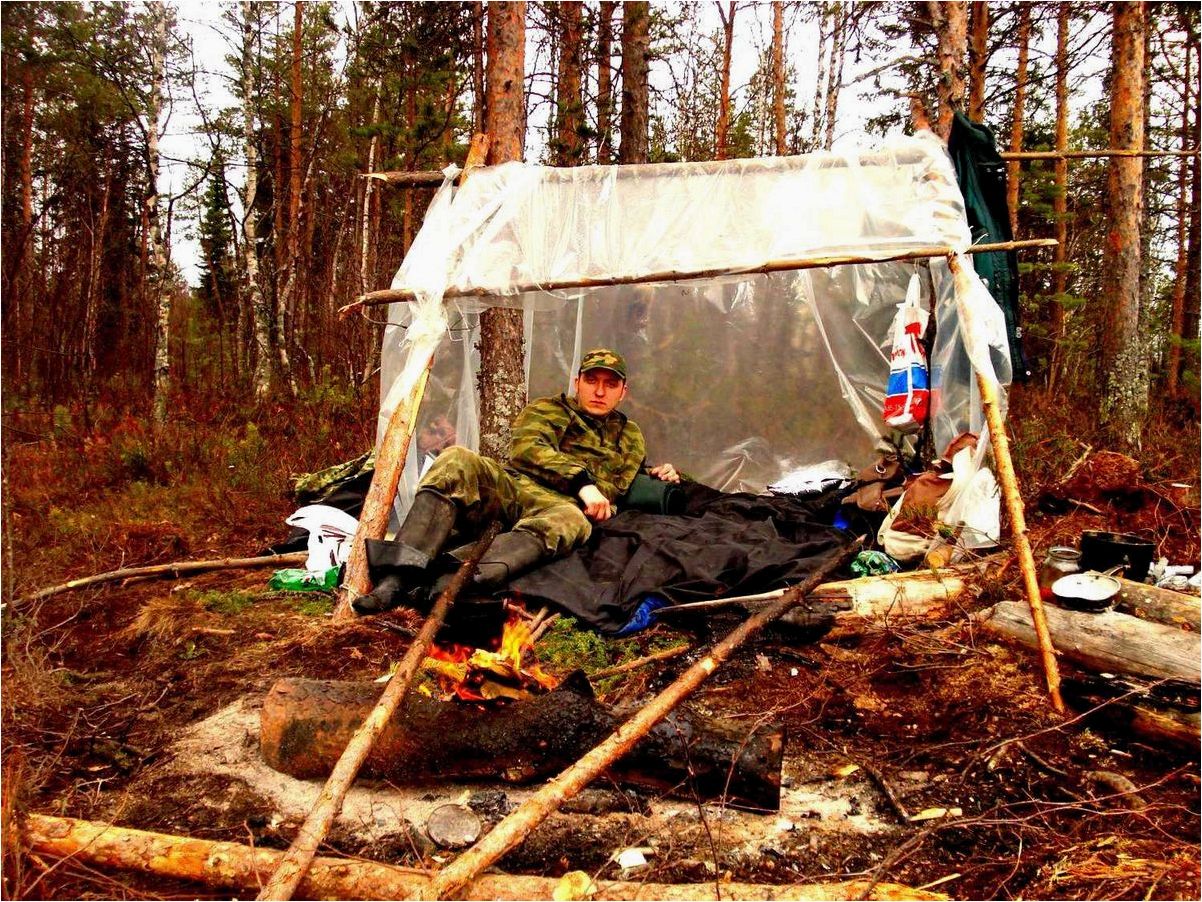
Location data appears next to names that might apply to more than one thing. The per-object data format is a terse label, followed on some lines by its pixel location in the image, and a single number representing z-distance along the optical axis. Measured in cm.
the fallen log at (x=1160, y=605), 306
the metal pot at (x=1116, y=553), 341
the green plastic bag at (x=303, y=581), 435
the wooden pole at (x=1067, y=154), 443
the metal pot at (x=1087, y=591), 306
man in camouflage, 335
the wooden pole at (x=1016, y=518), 282
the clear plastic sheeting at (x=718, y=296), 448
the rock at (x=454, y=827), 205
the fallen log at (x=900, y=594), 351
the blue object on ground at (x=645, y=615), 364
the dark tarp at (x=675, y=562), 376
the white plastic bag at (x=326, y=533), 459
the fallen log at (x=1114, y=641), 267
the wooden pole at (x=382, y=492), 386
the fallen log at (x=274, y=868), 170
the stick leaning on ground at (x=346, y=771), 159
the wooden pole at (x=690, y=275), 425
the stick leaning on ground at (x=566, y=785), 160
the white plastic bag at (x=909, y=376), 516
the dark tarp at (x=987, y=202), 467
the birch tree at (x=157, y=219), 843
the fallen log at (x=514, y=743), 222
